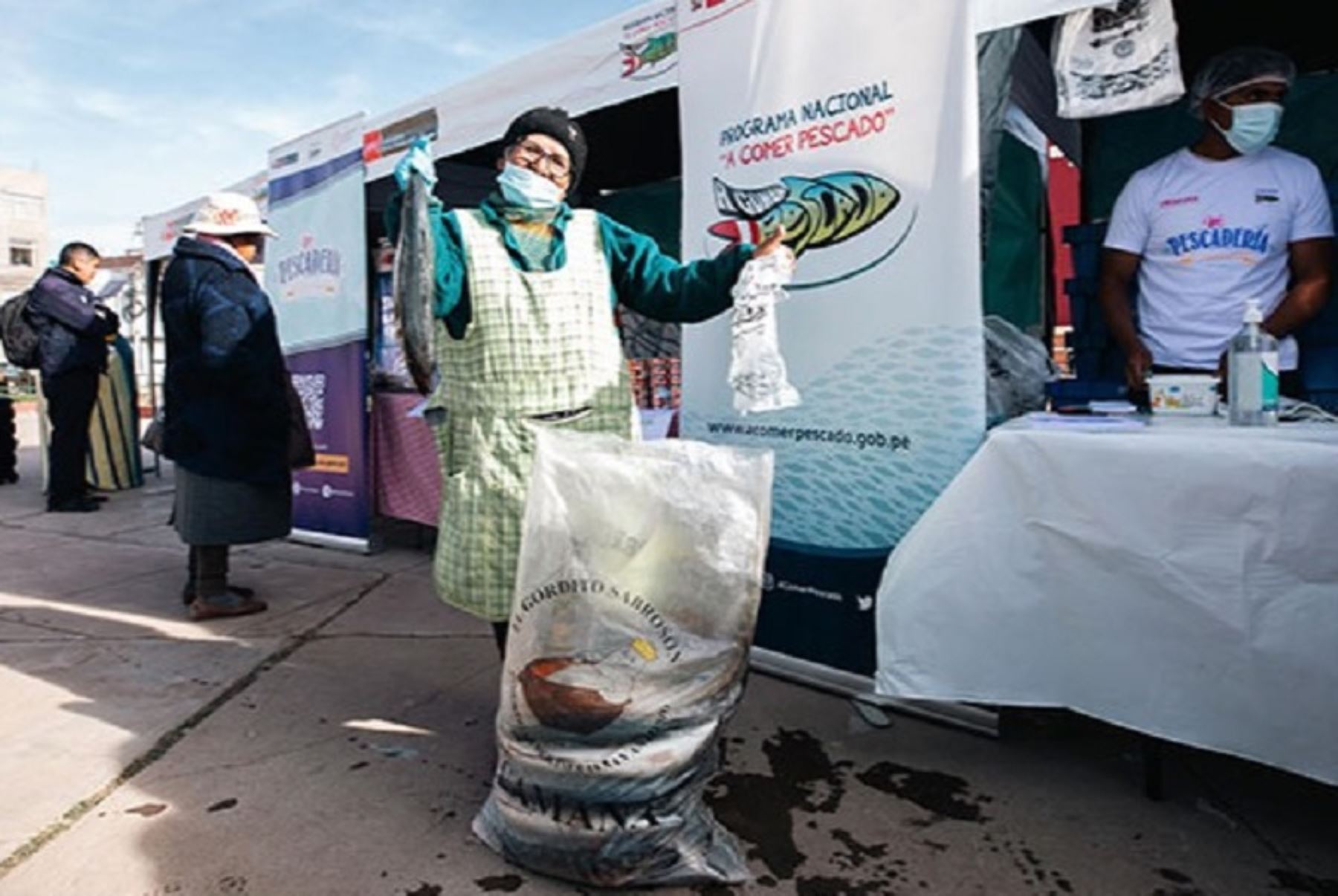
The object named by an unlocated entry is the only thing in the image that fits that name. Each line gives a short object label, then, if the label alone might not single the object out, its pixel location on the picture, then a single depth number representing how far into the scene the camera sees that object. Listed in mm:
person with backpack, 5812
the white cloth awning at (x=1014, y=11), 1996
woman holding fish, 1976
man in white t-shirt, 2402
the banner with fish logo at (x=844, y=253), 2271
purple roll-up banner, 4703
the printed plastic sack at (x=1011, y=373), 2529
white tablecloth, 1682
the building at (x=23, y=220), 33969
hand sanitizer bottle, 1929
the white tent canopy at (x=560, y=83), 3053
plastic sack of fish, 1667
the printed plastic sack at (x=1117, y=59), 2029
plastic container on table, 2172
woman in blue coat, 3281
